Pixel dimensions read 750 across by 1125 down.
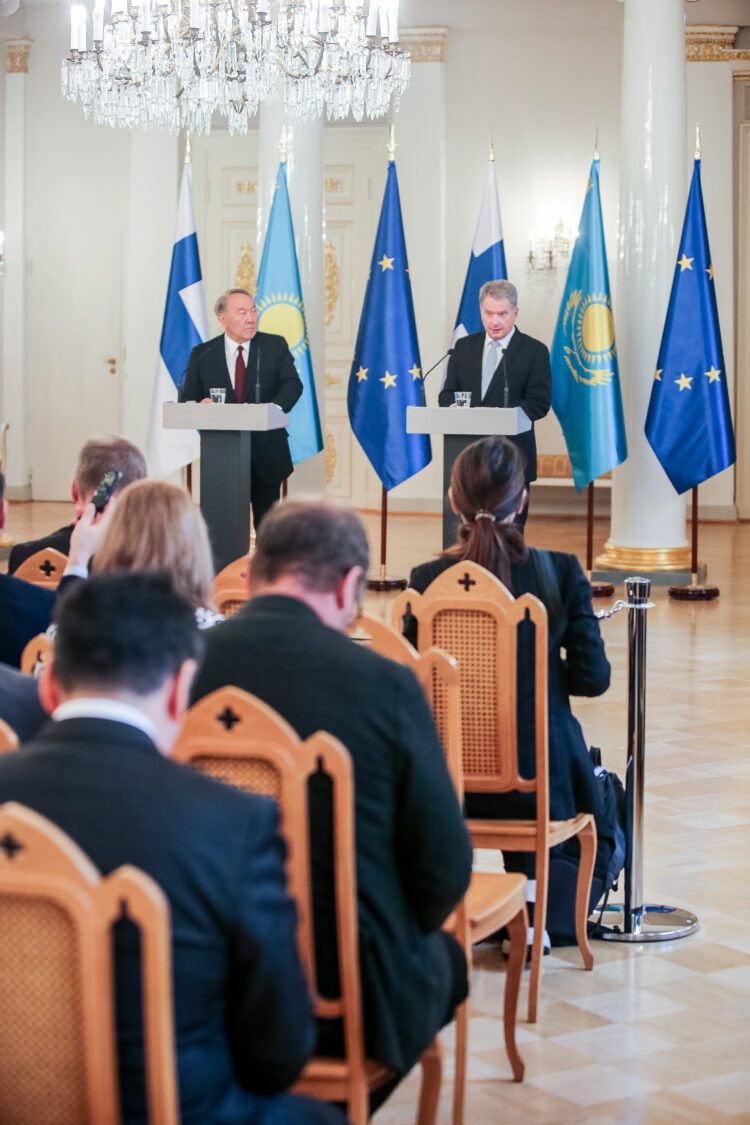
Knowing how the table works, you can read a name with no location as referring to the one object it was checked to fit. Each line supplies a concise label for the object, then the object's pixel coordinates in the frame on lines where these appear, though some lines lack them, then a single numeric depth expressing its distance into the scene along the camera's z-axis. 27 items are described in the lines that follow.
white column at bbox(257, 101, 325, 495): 19.08
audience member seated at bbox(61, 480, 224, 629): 4.82
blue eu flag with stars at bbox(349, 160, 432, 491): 17.48
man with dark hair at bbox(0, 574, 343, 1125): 2.72
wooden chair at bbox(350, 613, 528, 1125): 4.62
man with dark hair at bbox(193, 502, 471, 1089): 3.83
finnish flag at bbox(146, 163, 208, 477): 17.95
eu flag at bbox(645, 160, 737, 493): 17.27
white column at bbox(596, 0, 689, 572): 17.97
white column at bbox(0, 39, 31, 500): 27.62
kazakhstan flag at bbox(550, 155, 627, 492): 17.31
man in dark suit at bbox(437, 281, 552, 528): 14.20
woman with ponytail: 6.34
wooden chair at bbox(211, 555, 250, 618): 6.63
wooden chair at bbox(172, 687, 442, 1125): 3.43
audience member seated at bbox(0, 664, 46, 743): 4.28
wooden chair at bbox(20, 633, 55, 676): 4.80
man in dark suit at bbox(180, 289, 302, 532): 14.13
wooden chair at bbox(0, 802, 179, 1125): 2.46
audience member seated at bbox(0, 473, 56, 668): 6.28
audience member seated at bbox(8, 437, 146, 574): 7.29
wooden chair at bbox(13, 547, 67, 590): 7.77
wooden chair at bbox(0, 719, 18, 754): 3.42
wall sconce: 25.75
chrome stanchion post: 7.05
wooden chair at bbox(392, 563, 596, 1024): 5.83
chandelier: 14.42
